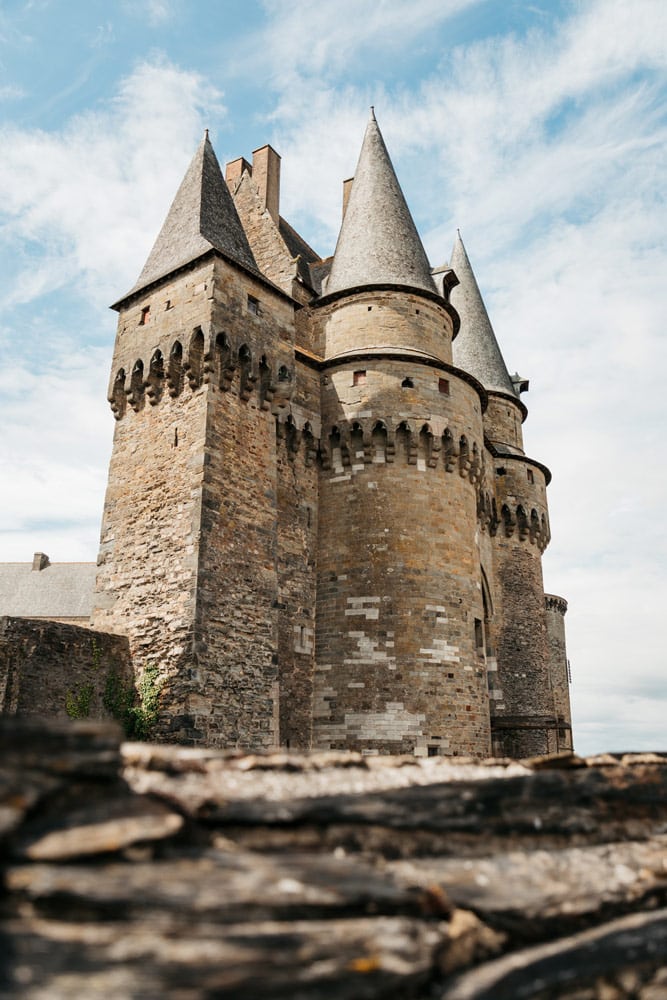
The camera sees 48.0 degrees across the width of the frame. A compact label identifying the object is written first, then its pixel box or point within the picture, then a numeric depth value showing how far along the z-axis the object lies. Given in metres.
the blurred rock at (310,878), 2.59
